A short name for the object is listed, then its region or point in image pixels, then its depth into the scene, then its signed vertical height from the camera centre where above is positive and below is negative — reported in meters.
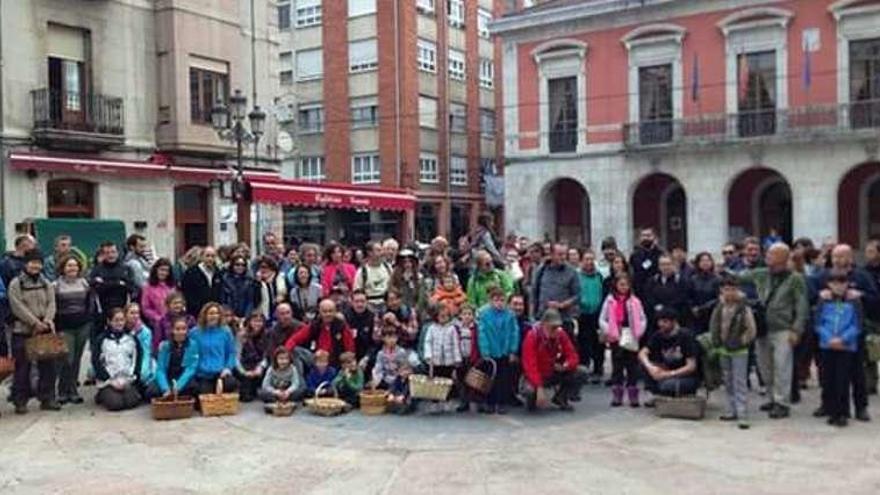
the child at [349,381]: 10.77 -1.73
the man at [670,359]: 10.05 -1.44
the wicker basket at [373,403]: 10.41 -1.91
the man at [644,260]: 12.09 -0.46
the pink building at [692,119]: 29.78 +3.53
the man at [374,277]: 12.38 -0.65
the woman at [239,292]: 12.22 -0.80
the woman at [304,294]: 12.14 -0.84
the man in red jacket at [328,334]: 11.16 -1.24
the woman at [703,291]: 11.12 -0.79
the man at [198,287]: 12.29 -0.73
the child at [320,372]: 10.99 -1.66
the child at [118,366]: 10.77 -1.54
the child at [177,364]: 10.70 -1.51
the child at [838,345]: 9.39 -1.21
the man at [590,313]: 12.00 -1.11
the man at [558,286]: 11.56 -0.74
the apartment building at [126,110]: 21.66 +2.96
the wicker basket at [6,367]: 10.38 -1.46
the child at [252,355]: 11.16 -1.49
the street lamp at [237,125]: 20.20 +2.32
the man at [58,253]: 11.31 -0.25
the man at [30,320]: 10.48 -0.96
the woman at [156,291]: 11.65 -0.75
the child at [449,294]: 11.10 -0.80
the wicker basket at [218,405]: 10.42 -1.91
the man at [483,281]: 11.72 -0.67
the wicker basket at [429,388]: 10.22 -1.72
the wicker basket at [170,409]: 10.24 -1.91
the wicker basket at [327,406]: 10.32 -1.93
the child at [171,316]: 11.26 -1.01
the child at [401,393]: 10.41 -1.83
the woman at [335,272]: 12.77 -0.59
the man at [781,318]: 9.75 -0.98
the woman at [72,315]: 10.94 -0.95
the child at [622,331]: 10.67 -1.21
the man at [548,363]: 10.24 -1.48
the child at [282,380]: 10.72 -1.71
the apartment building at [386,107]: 43.41 +5.70
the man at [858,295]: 9.57 -0.76
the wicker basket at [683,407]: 9.74 -1.88
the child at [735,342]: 9.59 -1.21
